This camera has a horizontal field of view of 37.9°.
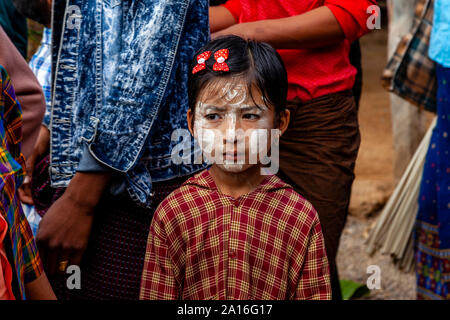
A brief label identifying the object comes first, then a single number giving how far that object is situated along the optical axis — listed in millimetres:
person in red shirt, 2002
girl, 1686
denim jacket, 1746
